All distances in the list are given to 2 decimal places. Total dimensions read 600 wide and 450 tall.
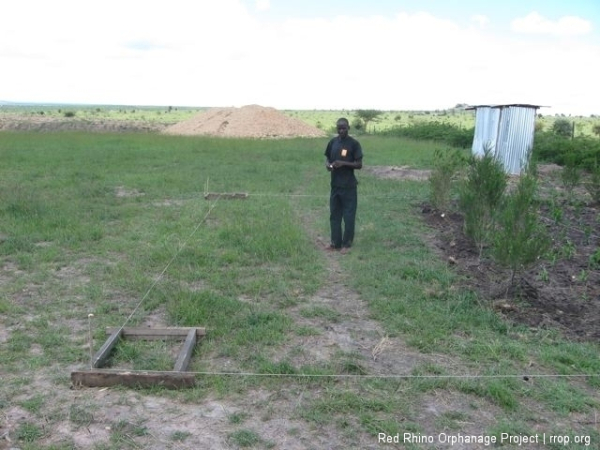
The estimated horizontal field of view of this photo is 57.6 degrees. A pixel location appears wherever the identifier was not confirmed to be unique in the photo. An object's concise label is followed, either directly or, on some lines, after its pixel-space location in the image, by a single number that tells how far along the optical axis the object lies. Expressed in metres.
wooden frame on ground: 3.54
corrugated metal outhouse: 13.84
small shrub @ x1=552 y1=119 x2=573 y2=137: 28.37
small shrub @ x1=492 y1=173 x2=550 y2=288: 4.97
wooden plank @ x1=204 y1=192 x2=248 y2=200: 10.35
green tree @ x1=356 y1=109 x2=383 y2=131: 47.56
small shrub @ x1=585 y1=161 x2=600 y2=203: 9.92
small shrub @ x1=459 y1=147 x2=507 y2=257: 6.41
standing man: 6.59
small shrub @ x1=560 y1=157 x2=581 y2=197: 9.60
